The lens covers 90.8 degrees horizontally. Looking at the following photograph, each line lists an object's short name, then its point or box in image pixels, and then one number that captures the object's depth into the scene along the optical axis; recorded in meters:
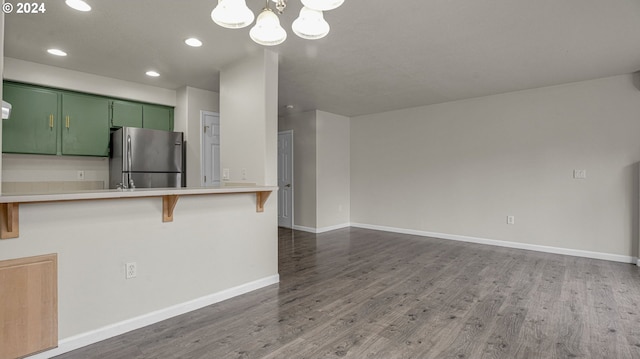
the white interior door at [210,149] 4.50
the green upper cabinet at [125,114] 4.11
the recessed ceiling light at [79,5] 2.27
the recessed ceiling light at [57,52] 3.15
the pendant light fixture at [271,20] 1.52
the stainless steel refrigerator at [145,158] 3.79
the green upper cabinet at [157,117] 4.40
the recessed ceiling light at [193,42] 2.92
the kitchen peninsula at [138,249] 2.03
